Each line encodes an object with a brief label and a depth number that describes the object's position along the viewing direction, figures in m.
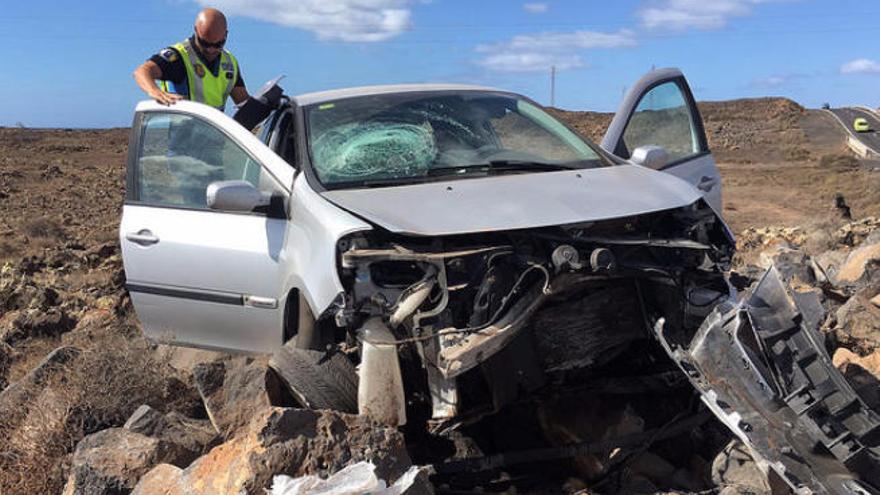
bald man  5.42
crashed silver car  3.27
